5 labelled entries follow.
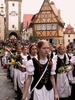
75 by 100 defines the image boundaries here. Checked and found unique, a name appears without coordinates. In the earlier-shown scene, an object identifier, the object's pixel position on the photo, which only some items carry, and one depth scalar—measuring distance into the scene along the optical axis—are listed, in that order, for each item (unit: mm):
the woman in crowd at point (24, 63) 2830
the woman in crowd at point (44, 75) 1945
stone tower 32102
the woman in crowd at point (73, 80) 2692
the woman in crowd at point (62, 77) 3250
